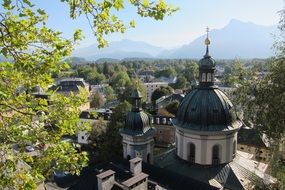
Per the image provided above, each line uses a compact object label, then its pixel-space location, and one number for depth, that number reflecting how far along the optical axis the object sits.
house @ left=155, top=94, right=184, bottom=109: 68.68
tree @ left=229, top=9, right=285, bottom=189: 11.24
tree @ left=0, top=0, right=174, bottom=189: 7.20
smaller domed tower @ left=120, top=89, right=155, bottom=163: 26.28
